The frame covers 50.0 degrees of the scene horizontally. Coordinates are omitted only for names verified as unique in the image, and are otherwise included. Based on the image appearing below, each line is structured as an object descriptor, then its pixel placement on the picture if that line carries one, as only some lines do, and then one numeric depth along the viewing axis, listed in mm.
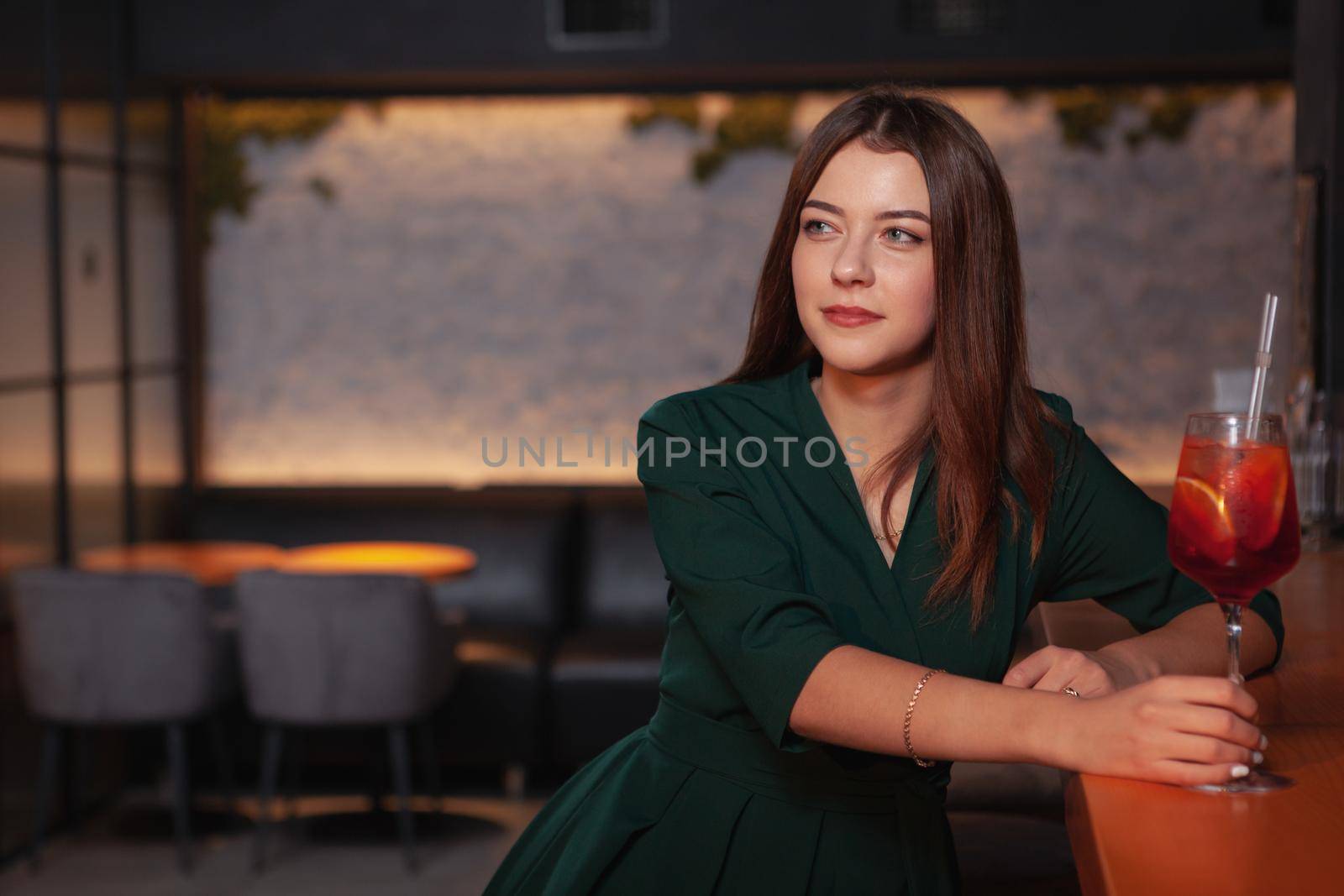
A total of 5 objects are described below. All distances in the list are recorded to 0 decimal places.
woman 1374
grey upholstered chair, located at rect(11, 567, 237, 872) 3922
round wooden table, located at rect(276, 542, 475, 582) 4348
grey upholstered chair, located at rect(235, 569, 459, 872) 3883
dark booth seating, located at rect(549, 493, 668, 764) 4609
